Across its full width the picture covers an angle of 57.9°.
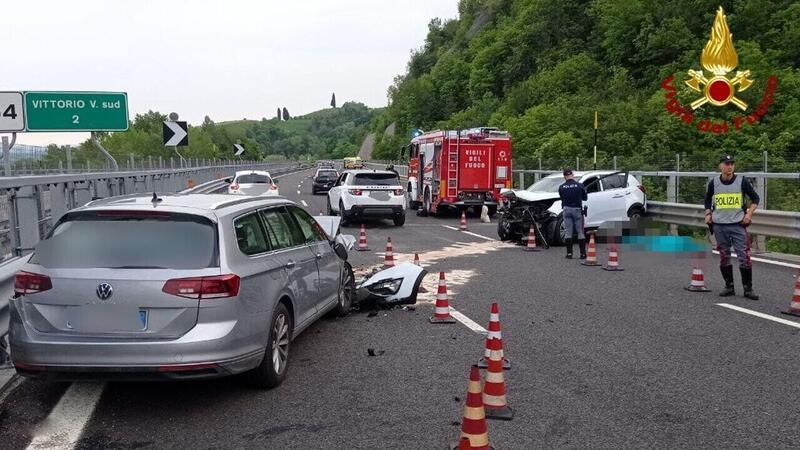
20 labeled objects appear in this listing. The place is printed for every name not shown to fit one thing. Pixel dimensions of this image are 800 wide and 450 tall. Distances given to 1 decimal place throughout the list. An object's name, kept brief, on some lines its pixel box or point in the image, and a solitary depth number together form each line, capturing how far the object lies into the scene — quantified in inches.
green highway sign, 657.6
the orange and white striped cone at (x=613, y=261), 468.4
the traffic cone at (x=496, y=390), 190.7
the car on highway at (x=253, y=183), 1011.9
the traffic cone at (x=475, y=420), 152.3
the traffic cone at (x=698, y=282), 384.8
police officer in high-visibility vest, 362.3
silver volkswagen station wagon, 187.6
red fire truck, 877.8
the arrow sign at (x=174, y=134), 862.5
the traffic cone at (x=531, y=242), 583.5
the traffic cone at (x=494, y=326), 204.0
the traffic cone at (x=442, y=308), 311.3
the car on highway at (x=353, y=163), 2625.7
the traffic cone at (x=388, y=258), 462.9
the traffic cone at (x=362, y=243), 586.0
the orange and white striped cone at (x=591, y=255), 488.7
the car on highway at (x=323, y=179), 1478.8
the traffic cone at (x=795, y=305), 322.7
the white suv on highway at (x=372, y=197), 784.9
